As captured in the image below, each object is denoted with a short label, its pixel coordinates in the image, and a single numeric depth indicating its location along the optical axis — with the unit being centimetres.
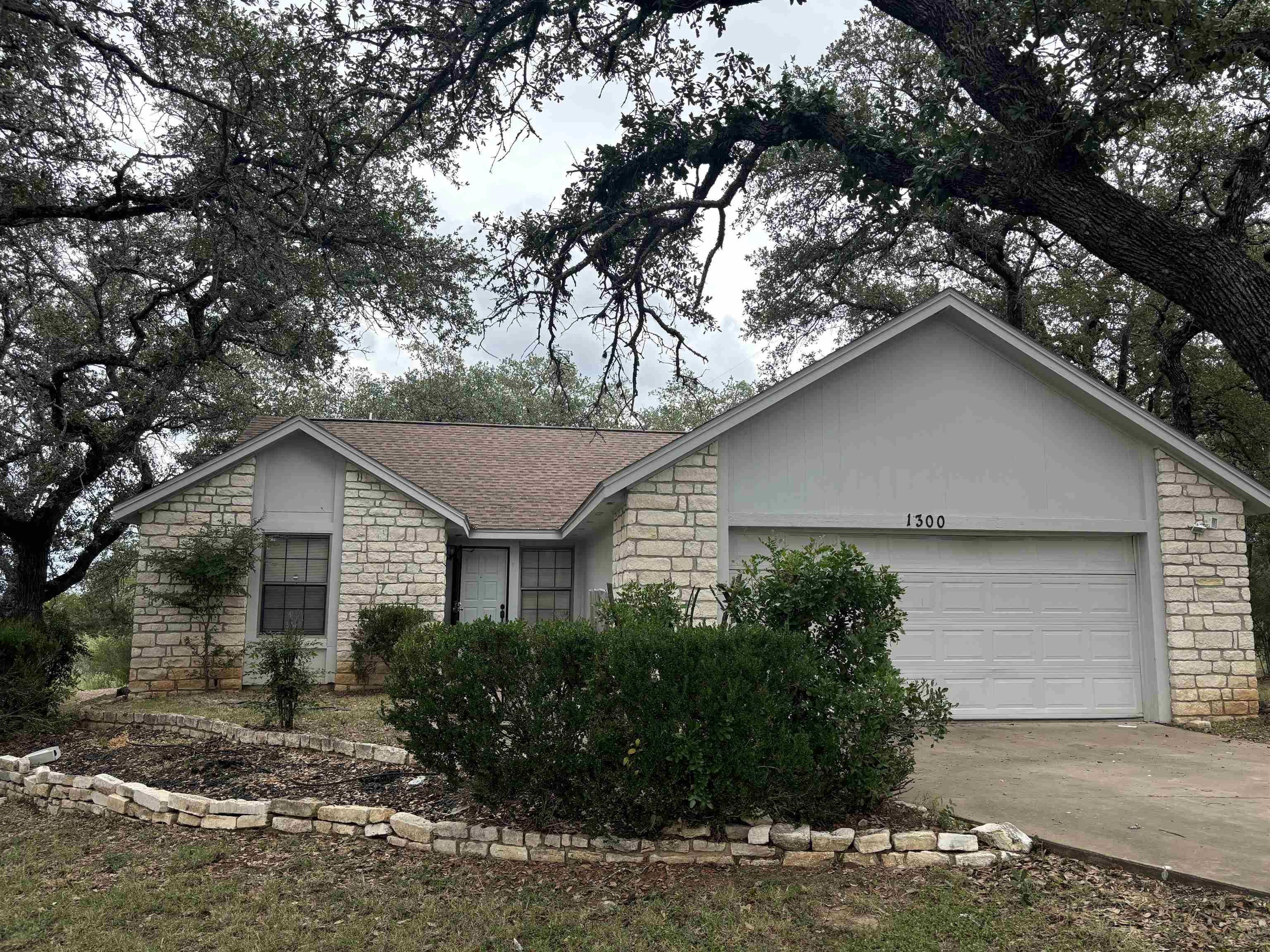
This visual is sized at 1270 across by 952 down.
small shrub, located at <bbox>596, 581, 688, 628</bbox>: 618
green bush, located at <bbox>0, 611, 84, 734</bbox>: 890
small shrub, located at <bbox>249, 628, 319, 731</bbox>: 903
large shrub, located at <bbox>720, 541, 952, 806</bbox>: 532
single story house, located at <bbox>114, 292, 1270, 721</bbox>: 969
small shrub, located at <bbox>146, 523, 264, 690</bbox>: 1245
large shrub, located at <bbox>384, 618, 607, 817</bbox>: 520
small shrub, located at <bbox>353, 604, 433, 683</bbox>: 1295
